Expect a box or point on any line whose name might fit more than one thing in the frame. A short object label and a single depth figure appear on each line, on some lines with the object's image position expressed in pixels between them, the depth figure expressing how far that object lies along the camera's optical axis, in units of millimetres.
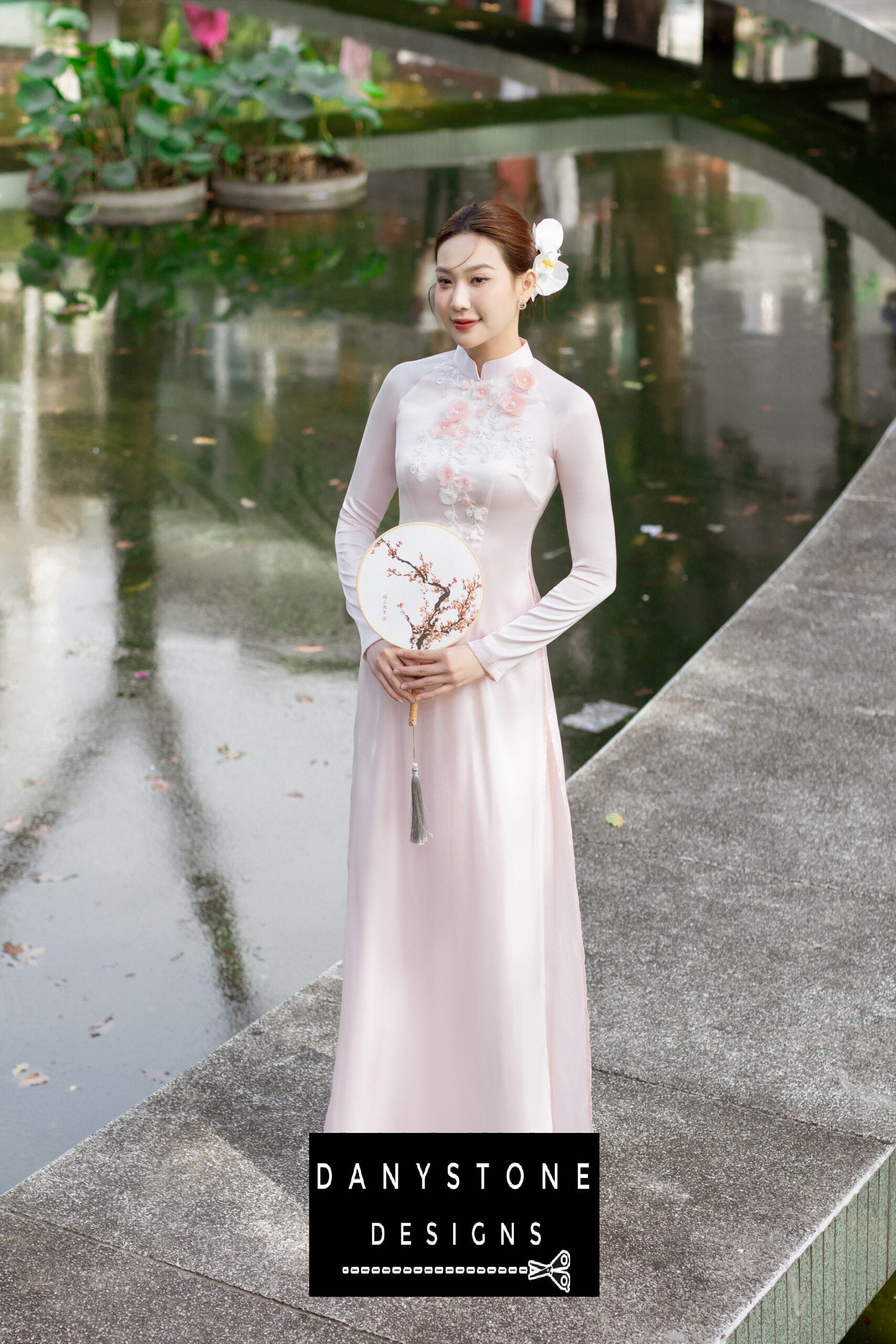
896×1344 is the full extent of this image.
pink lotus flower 16312
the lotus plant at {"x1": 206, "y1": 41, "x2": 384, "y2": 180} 14664
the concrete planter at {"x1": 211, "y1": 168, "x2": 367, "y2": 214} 15172
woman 3393
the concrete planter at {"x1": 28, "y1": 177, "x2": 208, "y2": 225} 14555
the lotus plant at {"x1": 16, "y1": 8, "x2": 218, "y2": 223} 14062
